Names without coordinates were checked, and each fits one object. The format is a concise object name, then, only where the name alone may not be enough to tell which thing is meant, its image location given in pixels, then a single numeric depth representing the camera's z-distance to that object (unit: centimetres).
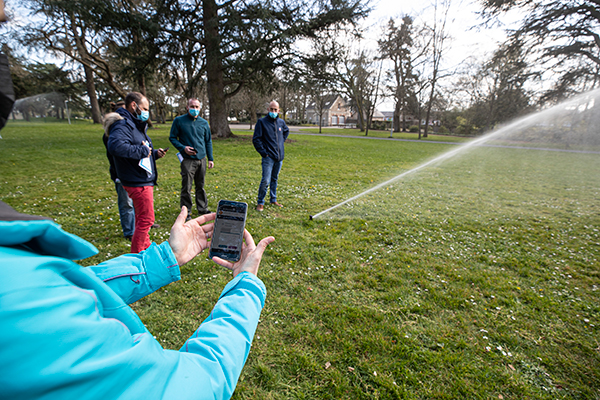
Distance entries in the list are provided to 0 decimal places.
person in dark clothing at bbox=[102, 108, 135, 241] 523
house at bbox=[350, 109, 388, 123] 8566
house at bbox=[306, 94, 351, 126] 8574
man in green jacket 629
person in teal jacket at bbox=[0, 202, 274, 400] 57
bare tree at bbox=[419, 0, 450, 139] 3225
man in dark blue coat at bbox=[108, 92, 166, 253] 409
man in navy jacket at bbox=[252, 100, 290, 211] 721
